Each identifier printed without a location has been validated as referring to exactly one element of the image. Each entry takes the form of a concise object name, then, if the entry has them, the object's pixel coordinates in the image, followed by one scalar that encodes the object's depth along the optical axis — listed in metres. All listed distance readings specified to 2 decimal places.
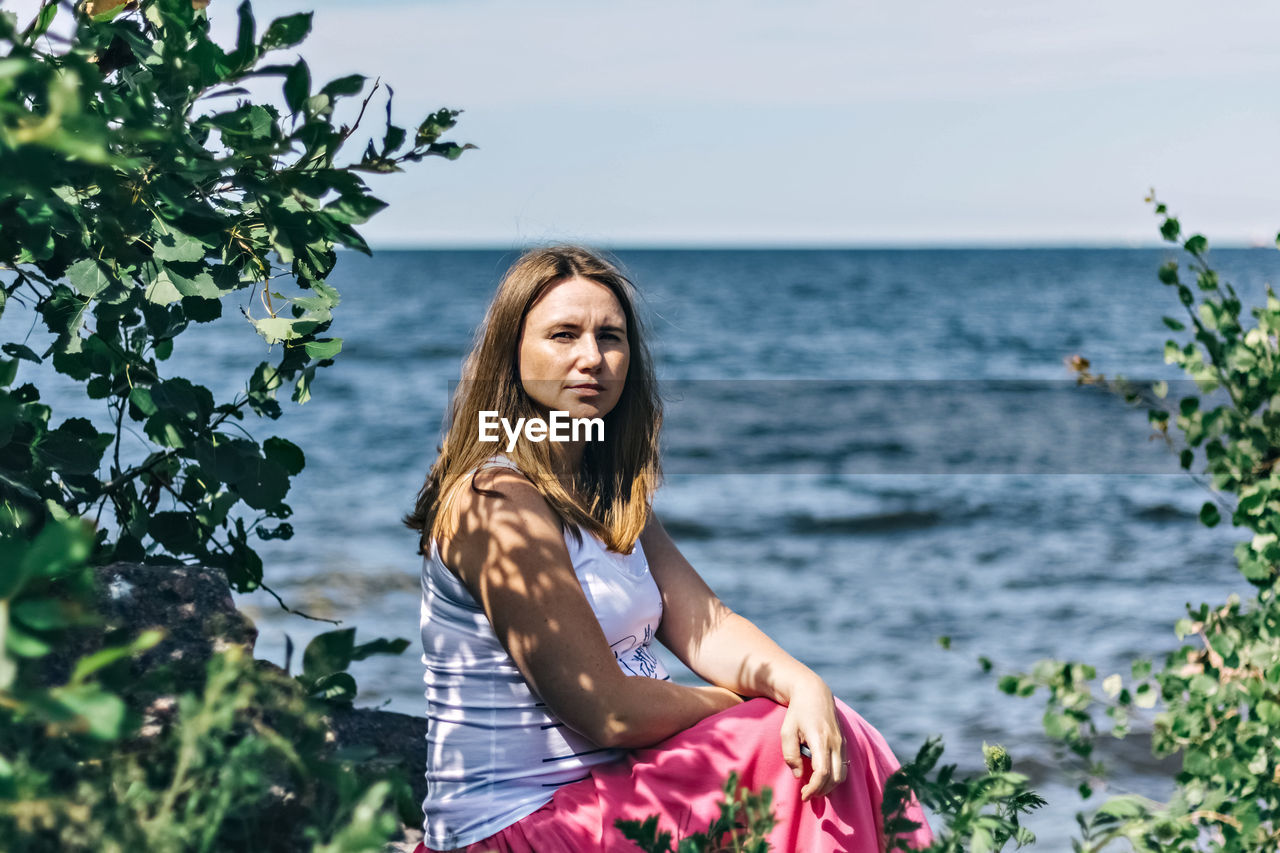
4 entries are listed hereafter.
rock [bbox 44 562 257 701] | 2.56
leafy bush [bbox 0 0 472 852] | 1.06
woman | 2.49
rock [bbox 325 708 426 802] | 3.04
